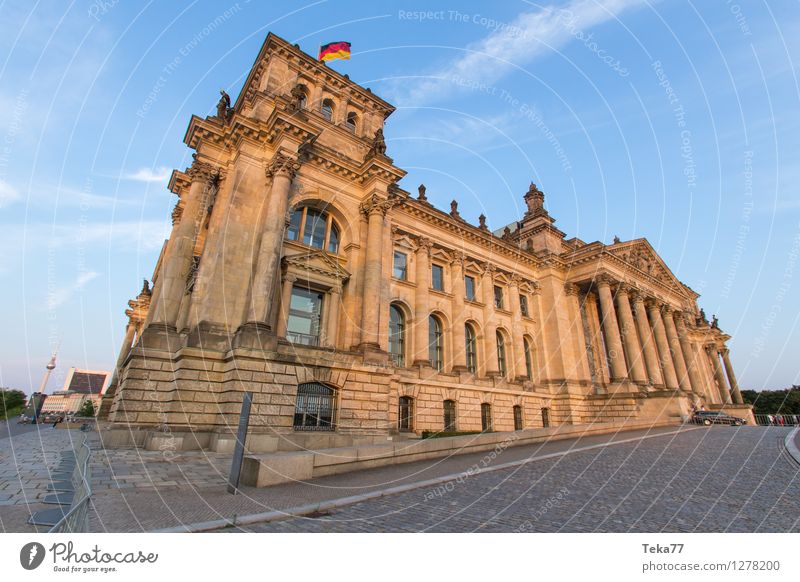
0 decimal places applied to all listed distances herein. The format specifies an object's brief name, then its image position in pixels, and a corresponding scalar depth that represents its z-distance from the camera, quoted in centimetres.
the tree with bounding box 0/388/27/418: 6083
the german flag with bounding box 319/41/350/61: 2300
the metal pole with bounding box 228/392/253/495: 728
